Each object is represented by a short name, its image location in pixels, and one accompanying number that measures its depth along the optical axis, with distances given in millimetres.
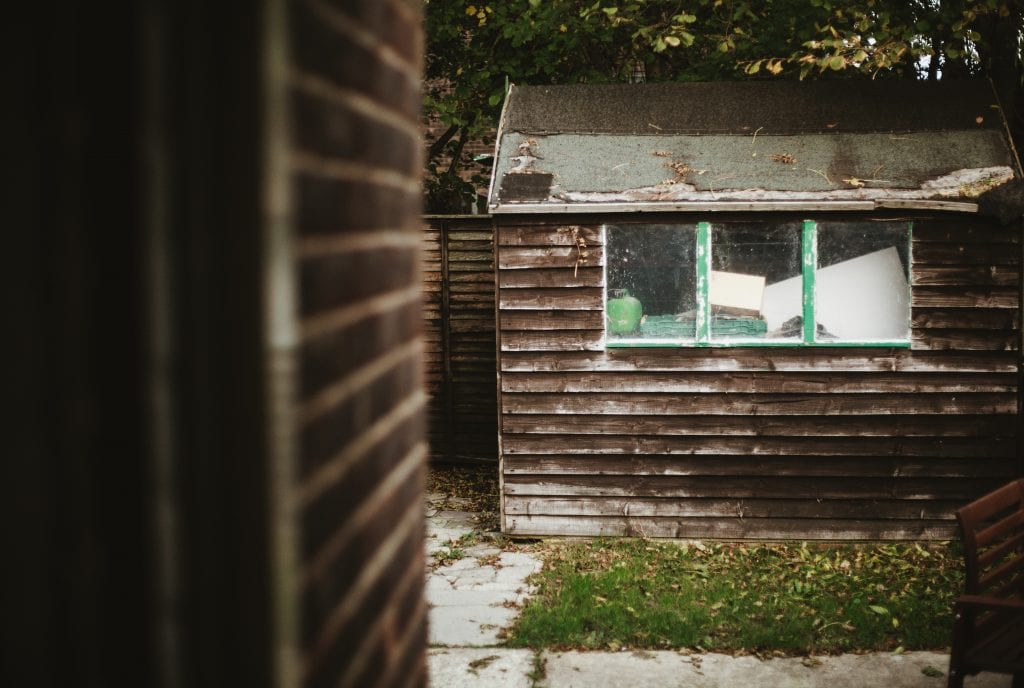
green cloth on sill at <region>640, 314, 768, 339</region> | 7305
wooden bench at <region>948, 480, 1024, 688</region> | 3740
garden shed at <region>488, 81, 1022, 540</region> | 7109
